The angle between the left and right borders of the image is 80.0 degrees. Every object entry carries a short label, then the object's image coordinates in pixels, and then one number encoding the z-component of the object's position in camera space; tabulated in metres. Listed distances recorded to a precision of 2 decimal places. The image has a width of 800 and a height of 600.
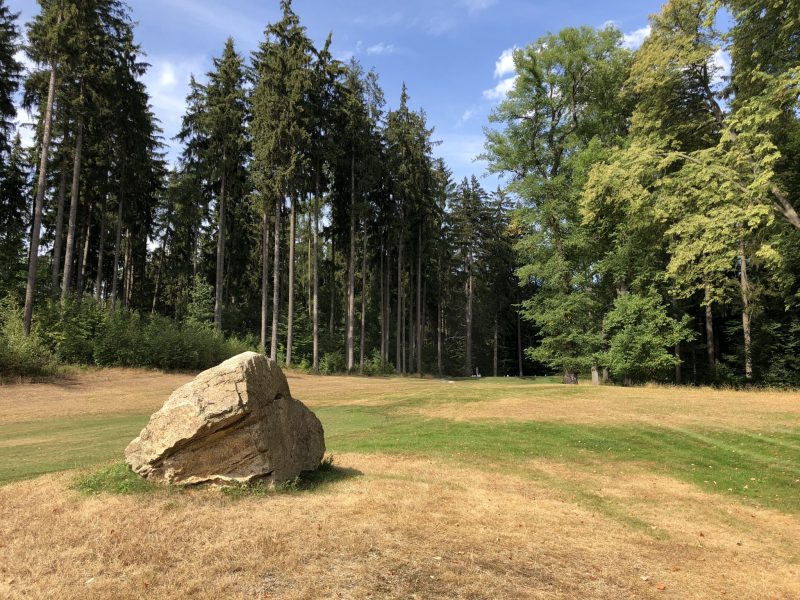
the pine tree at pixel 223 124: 31.72
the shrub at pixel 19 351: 19.94
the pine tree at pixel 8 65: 26.34
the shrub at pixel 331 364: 34.41
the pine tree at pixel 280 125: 29.77
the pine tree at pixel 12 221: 29.94
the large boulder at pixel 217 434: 6.27
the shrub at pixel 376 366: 36.44
